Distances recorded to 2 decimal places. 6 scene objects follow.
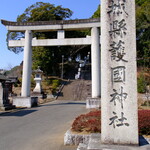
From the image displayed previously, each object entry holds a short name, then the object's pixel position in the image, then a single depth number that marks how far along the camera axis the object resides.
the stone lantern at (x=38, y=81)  25.66
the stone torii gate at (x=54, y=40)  13.82
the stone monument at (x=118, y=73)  3.59
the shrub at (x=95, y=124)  4.98
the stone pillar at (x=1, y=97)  12.85
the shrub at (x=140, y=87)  19.75
